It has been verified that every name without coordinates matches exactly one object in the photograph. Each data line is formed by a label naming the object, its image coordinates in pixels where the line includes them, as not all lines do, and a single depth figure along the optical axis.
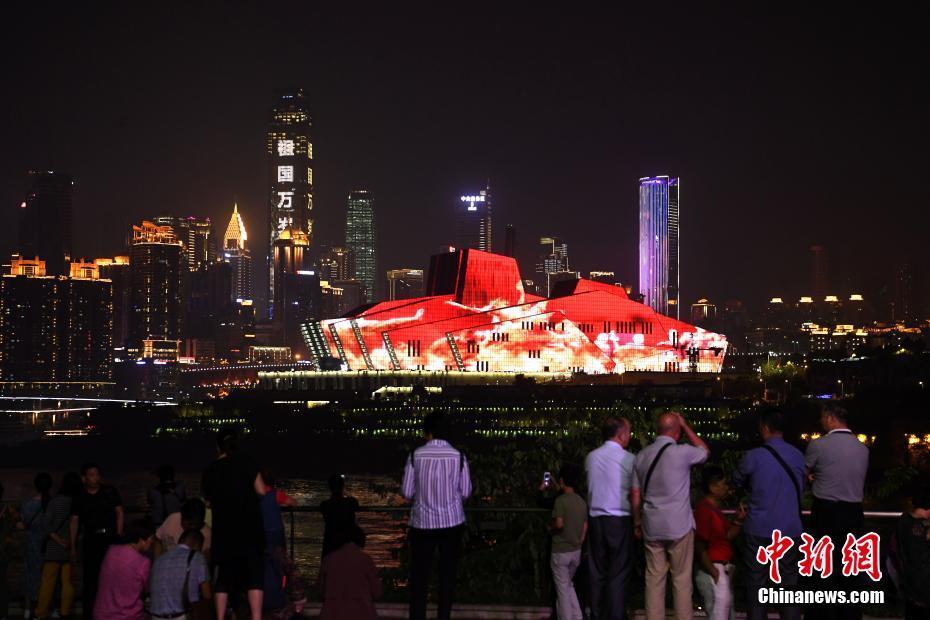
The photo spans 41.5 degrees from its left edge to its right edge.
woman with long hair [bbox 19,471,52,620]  15.83
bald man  13.19
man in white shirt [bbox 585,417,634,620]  13.71
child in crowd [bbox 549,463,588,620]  14.35
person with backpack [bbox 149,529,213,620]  12.55
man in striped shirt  13.88
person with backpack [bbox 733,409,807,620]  13.14
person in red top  13.63
